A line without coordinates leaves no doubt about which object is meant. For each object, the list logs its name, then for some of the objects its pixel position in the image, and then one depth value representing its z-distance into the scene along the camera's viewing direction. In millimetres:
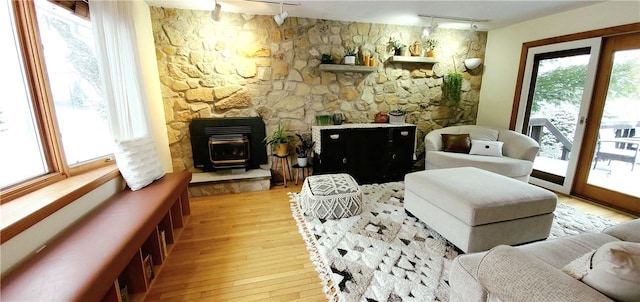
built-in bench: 1029
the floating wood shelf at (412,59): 3674
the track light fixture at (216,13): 2679
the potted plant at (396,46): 3703
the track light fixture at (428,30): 3304
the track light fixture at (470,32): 3587
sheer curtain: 1943
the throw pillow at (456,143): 3535
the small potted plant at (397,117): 3778
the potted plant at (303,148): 3475
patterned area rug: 1564
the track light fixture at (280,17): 2877
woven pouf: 2457
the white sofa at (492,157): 3092
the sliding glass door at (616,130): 2676
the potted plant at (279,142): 3398
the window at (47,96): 1463
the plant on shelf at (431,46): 3832
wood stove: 3178
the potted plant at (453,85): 3967
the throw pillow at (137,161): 2016
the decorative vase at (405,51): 3729
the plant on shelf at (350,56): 3480
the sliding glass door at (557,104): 3016
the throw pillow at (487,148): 3367
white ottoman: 1794
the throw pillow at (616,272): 737
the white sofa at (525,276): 764
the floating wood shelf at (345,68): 3414
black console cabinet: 3354
